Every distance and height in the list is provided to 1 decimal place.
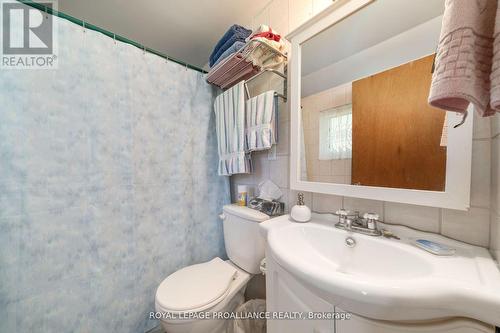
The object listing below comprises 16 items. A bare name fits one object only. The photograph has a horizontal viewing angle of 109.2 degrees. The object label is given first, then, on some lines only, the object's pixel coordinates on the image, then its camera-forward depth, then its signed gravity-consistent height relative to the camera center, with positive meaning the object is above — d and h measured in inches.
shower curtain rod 31.3 +27.9
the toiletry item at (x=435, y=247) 18.9 -9.3
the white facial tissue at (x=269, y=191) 42.9 -6.7
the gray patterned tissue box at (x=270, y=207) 40.7 -10.2
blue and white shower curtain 30.6 -4.8
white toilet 31.6 -25.4
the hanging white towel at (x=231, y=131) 44.1 +8.7
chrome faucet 25.5 -9.0
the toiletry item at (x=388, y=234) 24.6 -9.8
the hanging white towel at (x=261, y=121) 39.3 +9.8
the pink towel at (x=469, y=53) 12.3 +7.9
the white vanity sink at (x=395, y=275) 12.7 -10.0
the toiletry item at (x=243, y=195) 47.8 -8.5
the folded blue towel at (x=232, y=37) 42.8 +31.2
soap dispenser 31.7 -8.9
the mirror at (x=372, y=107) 22.5 +9.4
